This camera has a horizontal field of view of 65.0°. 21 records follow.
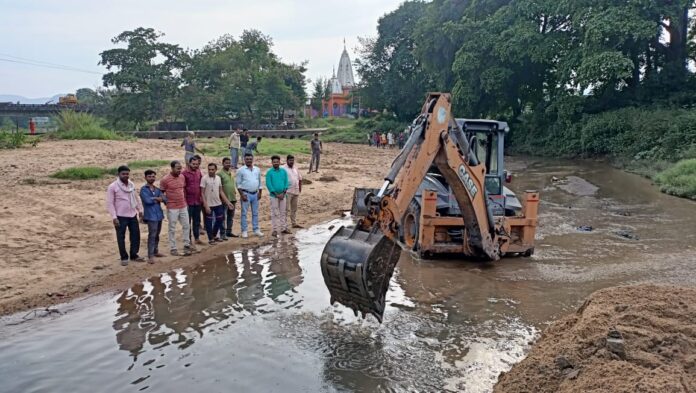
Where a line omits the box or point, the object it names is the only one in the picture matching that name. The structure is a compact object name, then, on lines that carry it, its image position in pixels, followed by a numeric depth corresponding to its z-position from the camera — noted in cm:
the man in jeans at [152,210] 870
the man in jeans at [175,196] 901
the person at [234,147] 1878
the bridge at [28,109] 4799
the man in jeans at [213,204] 987
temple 6939
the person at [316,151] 2012
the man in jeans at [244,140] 2328
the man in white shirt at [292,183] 1140
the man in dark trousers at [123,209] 835
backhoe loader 549
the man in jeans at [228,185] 1043
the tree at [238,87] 4938
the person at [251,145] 2159
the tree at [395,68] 4794
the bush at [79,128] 2580
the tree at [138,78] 4768
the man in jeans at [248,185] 1060
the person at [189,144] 1688
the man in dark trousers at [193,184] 948
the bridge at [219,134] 4238
